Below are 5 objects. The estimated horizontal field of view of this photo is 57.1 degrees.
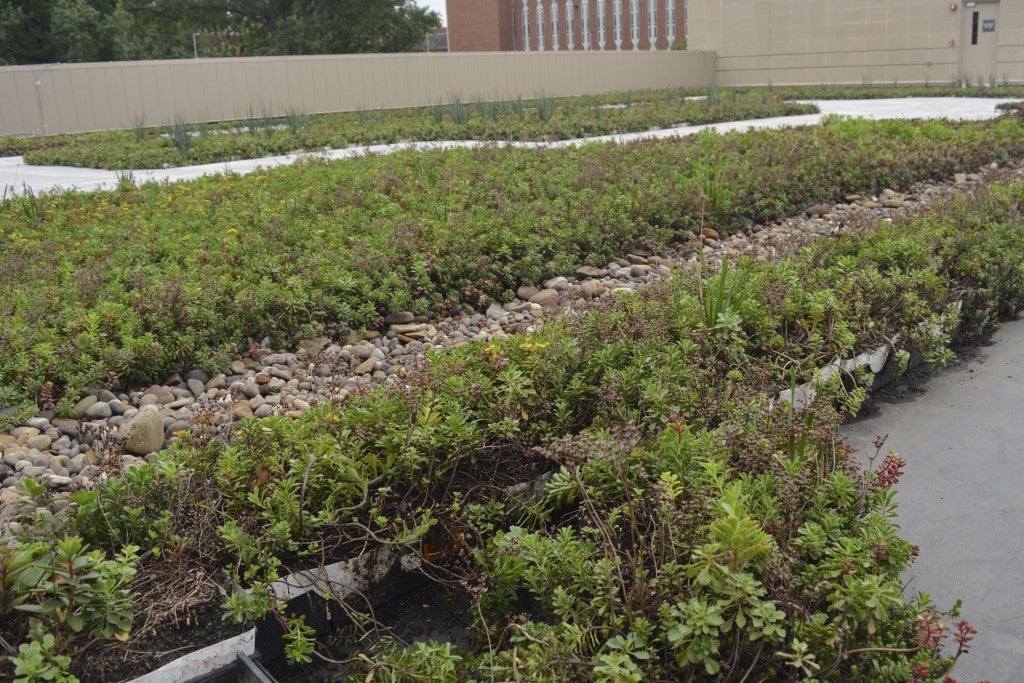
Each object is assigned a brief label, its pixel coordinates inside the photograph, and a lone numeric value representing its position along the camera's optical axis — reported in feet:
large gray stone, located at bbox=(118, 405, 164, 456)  13.25
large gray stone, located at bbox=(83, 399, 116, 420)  14.49
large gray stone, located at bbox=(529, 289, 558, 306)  19.77
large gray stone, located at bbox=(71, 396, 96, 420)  14.47
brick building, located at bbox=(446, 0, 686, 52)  172.04
